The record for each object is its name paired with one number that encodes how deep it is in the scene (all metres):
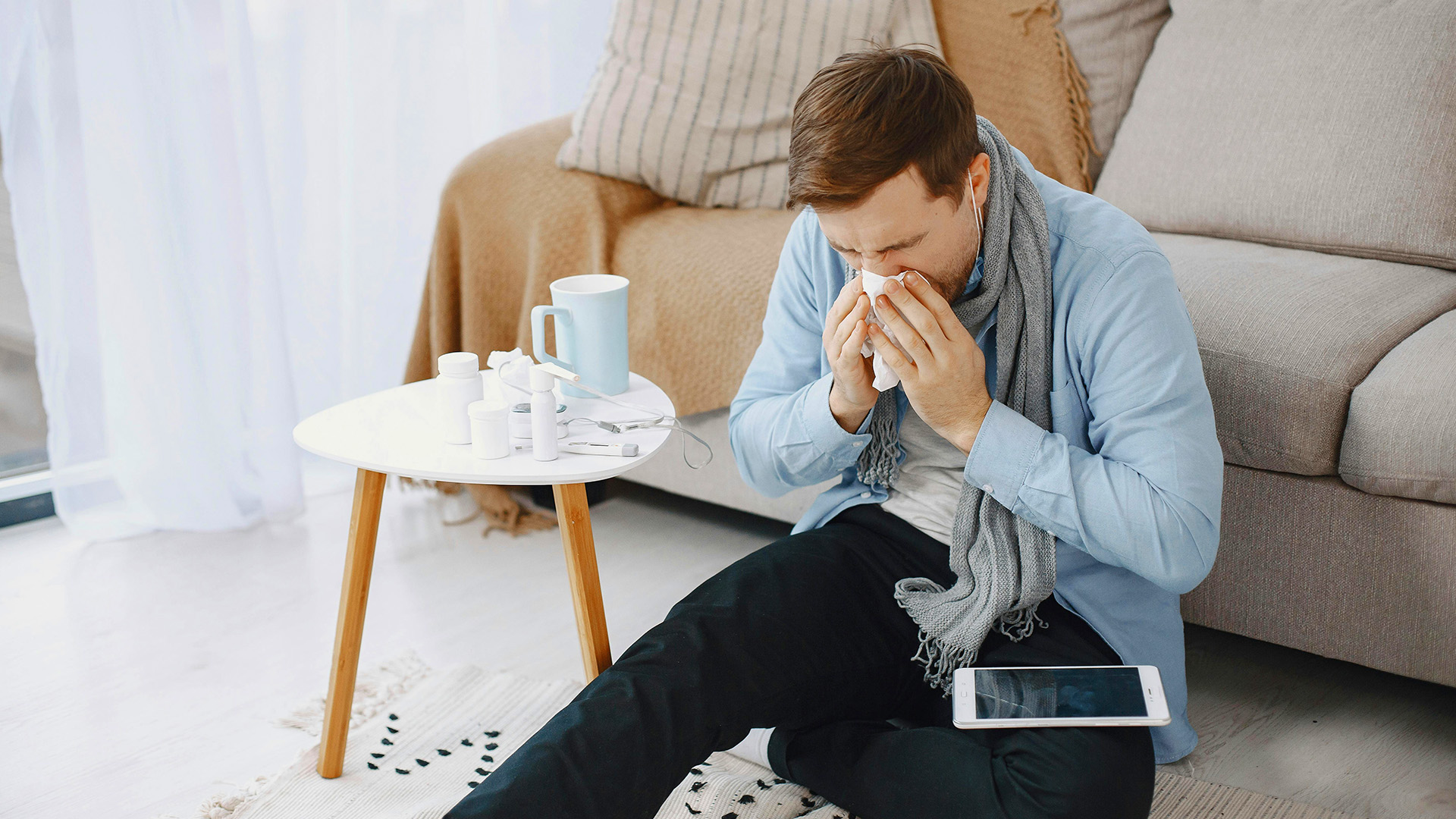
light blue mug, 1.26
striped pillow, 1.90
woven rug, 1.22
